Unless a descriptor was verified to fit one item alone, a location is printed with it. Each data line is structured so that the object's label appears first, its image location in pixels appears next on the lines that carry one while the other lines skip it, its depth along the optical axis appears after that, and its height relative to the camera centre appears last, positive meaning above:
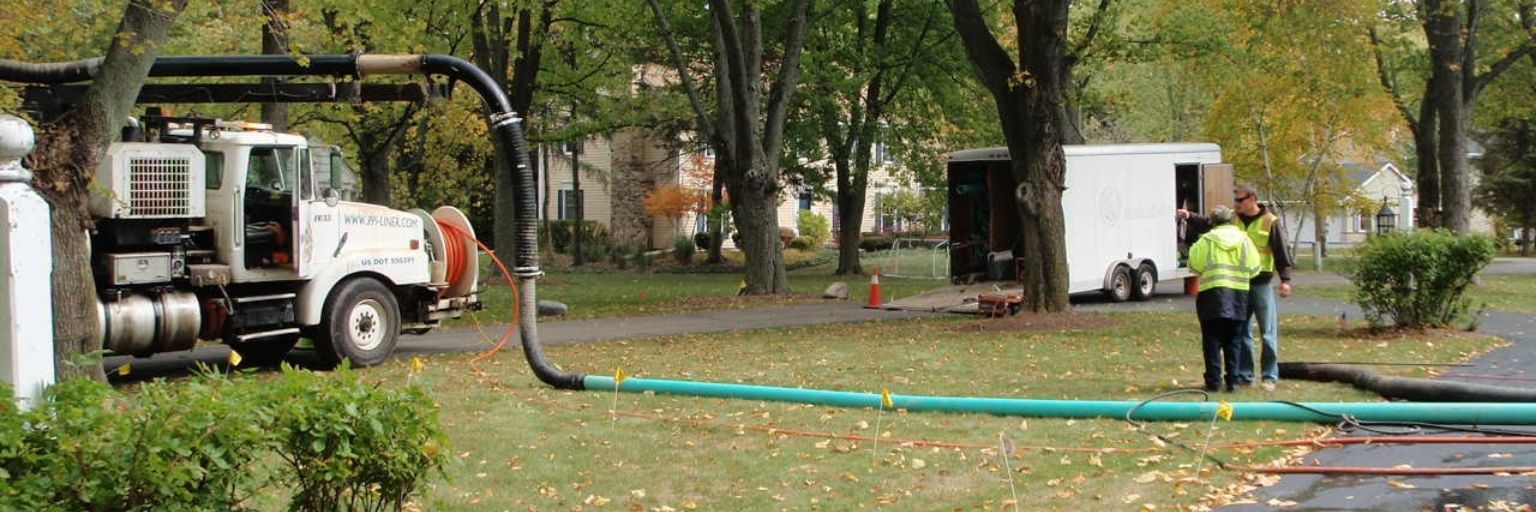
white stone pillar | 6.02 -0.16
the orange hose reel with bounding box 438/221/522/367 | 17.19 +0.03
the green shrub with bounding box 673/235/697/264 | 48.19 -0.47
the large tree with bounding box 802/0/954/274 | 35.38 +4.11
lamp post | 67.00 +0.35
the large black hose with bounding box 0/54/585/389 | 12.58 +1.49
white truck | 13.21 -0.09
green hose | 8.81 -1.24
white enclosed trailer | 24.34 +0.35
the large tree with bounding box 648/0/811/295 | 25.30 +2.03
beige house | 52.81 +2.10
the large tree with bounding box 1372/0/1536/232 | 27.28 +3.13
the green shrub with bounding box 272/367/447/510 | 5.55 -0.80
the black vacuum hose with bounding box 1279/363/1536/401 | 9.84 -1.23
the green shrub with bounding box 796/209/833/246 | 55.38 +0.31
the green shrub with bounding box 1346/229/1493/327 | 16.47 -0.57
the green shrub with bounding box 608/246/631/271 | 48.34 -0.69
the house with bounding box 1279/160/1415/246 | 68.34 +1.15
